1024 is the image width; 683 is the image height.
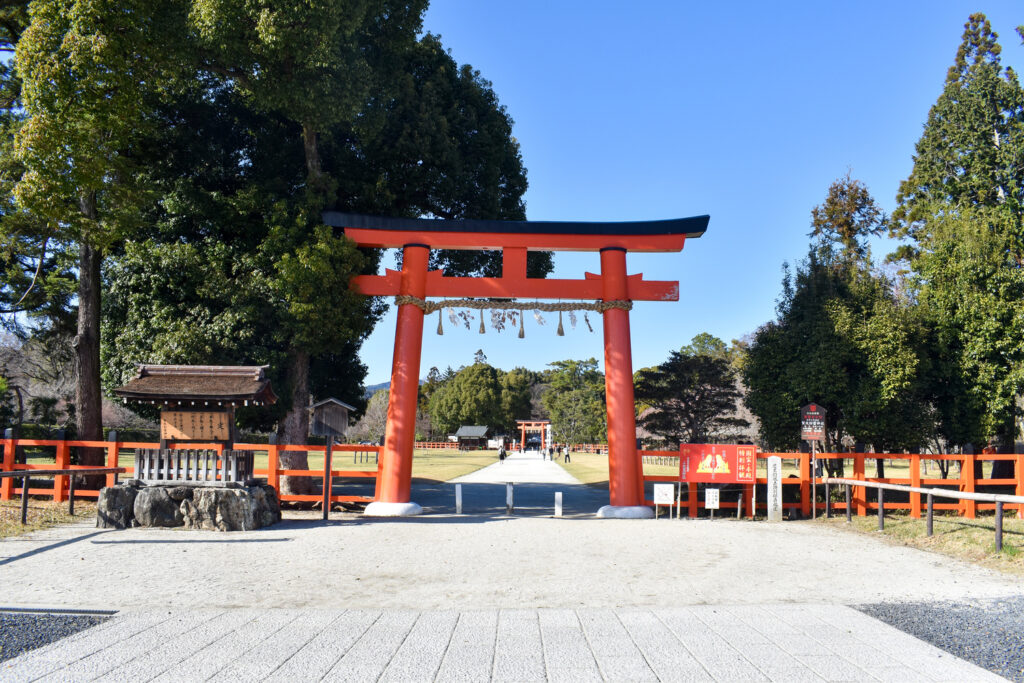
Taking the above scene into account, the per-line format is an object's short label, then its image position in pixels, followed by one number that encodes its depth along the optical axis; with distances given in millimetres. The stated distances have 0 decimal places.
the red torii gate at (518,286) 12609
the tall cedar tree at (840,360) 14109
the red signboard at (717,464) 12516
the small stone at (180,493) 10602
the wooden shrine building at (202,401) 11211
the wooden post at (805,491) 12917
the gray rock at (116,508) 10398
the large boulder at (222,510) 10344
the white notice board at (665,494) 12320
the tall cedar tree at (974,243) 13938
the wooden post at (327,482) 11891
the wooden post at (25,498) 10134
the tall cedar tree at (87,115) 11242
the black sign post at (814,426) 12500
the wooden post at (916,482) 11734
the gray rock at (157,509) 10477
